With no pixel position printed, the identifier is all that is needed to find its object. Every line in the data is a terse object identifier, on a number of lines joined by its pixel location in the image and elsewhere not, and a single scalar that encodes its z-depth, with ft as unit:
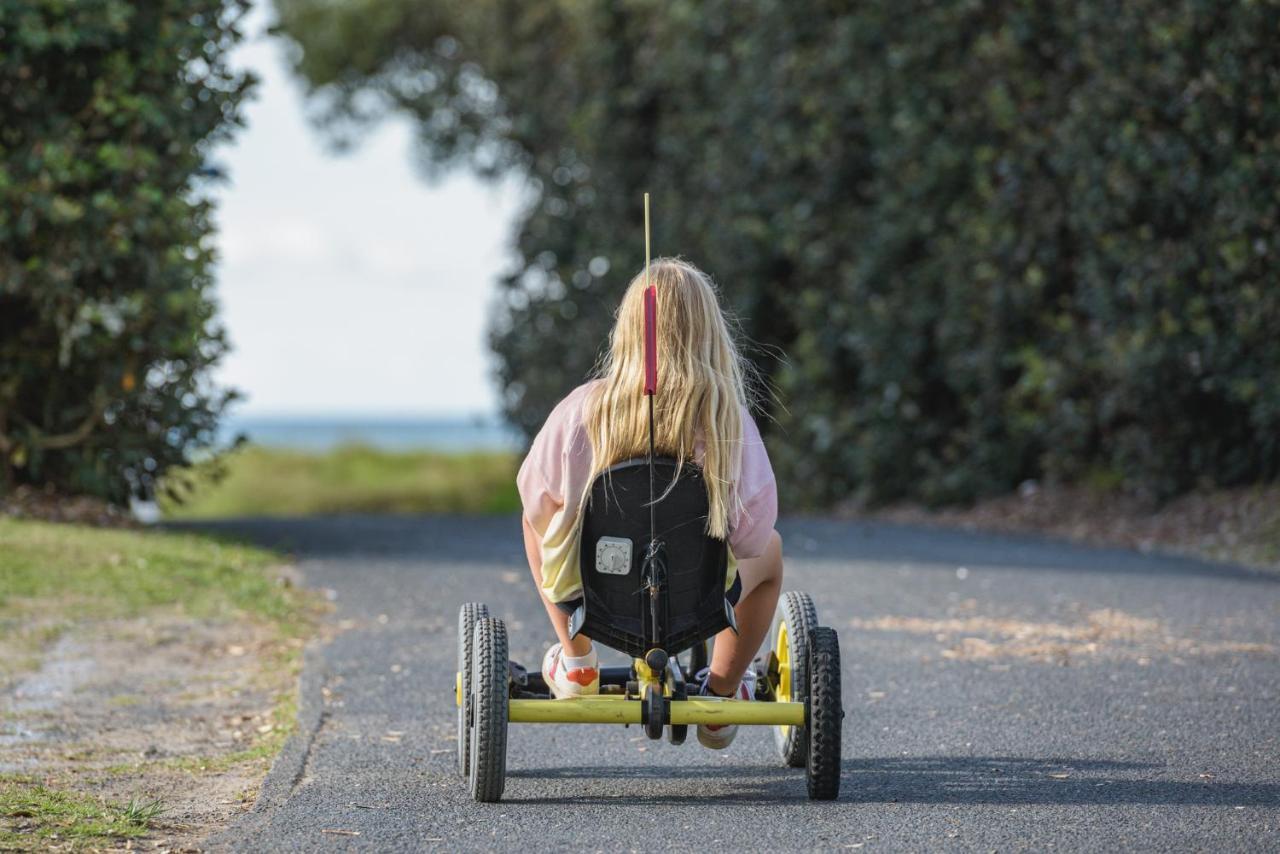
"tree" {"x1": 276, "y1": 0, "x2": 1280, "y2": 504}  75.66
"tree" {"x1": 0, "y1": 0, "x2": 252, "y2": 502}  73.77
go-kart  29.50
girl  29.73
